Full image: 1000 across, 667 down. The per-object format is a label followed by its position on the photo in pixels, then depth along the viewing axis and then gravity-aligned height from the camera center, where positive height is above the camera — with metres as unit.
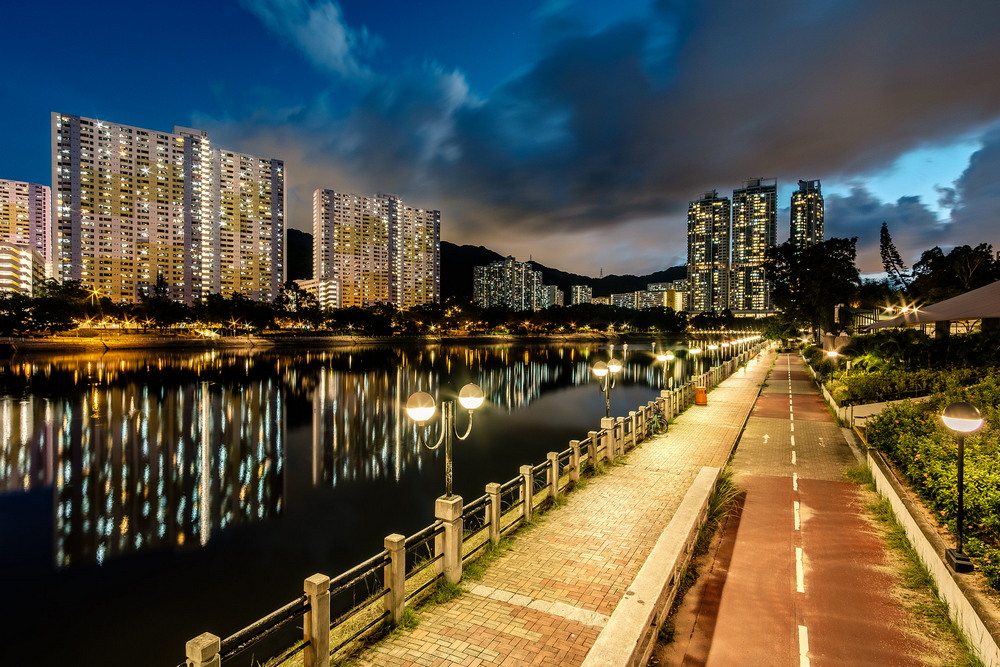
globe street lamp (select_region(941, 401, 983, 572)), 6.87 -1.32
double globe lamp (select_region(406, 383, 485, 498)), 7.69 -1.26
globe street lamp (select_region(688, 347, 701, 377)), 61.50 -5.37
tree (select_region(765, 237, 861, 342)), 45.28 +4.64
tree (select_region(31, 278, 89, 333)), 99.69 +3.85
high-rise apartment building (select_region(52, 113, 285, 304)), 156.88 +38.09
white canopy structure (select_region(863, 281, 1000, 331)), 13.28 +0.54
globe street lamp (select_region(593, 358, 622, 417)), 16.67 -1.38
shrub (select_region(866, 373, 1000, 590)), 7.65 -2.57
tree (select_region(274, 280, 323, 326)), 145.21 +7.33
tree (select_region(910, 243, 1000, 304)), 40.81 +5.12
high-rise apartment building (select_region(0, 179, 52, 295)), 141.75 +17.53
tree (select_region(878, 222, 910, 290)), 78.00 +10.61
